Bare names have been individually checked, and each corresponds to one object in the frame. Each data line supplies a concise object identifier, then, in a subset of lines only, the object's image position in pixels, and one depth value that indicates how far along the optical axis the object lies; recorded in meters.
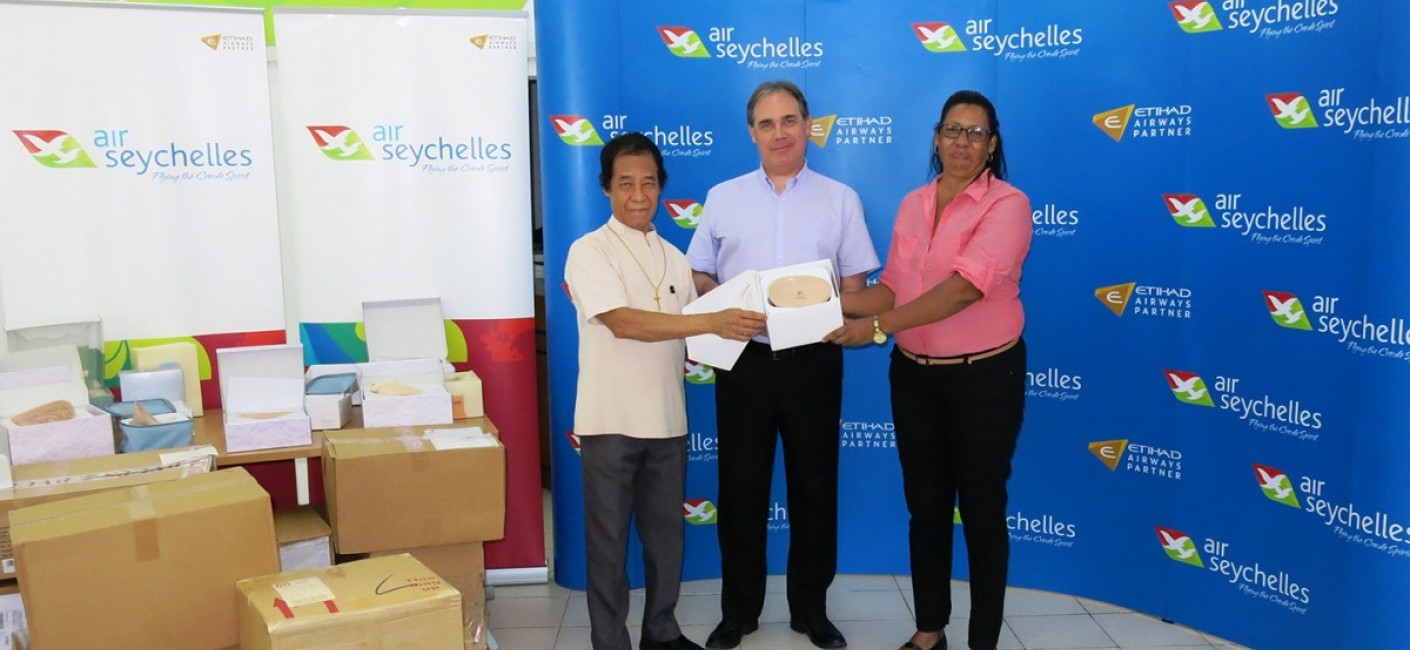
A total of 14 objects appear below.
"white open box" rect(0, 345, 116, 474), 2.78
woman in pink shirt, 2.76
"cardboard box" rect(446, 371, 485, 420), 3.29
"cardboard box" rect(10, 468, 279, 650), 2.07
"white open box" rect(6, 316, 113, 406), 3.22
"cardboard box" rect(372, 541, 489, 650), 3.03
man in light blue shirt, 2.97
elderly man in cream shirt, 2.72
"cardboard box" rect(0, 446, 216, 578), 2.48
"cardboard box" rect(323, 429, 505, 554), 2.81
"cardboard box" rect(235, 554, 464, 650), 2.02
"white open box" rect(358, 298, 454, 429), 3.15
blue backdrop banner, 2.82
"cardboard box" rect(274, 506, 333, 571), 2.93
